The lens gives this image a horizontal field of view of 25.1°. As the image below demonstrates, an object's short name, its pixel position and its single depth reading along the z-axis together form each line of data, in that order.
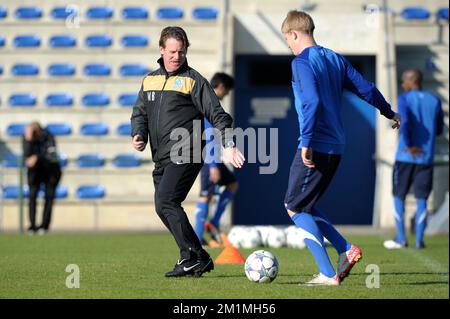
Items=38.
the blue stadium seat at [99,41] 21.03
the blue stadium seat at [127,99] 20.59
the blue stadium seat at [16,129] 20.70
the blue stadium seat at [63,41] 21.09
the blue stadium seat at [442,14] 20.70
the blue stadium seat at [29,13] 21.36
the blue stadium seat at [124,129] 20.42
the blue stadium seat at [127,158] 19.56
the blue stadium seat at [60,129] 20.73
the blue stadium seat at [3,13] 21.47
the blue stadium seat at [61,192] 20.42
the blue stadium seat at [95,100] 20.78
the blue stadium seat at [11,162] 19.19
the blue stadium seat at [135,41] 20.86
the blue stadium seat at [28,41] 21.20
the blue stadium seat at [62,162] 19.42
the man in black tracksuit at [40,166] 18.16
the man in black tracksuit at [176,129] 8.32
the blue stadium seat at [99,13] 21.16
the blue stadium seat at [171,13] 20.81
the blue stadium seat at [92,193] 20.23
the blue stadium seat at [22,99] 20.97
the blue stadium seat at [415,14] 20.59
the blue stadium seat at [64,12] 21.25
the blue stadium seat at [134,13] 21.02
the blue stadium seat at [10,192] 20.06
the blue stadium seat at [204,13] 20.81
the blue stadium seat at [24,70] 21.11
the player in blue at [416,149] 13.77
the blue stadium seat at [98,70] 20.93
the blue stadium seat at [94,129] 20.58
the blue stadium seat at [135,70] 20.70
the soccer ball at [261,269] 8.10
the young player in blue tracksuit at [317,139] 7.68
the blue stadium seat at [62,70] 21.02
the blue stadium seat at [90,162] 20.09
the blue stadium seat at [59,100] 20.94
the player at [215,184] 11.95
